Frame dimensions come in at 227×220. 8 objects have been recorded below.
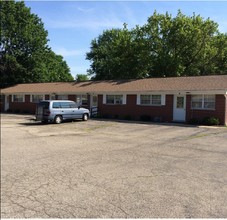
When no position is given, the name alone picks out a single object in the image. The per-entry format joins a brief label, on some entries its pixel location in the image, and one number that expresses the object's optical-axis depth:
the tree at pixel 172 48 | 28.26
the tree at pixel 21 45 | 31.96
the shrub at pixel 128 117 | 18.57
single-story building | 15.75
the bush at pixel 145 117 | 17.77
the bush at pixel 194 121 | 15.62
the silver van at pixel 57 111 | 14.94
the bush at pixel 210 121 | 14.97
